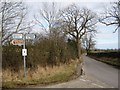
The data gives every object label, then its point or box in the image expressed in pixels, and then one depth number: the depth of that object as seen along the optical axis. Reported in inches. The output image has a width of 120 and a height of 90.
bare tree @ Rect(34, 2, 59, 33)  1123.3
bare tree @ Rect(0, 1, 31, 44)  652.6
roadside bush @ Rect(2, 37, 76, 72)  463.2
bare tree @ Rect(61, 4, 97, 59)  1588.4
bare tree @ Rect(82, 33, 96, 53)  2349.7
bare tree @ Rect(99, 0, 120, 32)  1112.0
